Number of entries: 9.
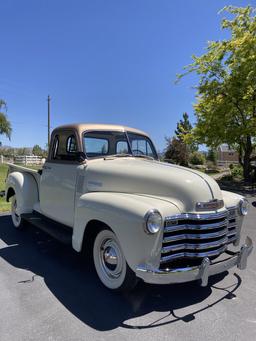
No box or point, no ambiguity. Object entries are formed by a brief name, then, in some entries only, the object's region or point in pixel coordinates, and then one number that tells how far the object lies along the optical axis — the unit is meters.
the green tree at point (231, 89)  16.19
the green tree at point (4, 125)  36.31
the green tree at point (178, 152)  36.22
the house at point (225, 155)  60.54
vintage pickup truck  3.42
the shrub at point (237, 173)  22.80
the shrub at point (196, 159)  42.00
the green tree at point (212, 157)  43.53
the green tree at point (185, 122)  56.19
